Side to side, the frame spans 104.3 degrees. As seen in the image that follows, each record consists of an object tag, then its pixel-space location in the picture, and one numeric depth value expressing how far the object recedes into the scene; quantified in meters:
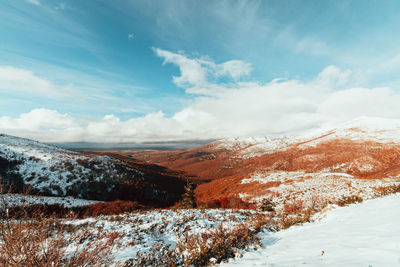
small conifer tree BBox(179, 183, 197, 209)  24.54
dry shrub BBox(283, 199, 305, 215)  19.34
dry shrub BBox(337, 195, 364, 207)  11.66
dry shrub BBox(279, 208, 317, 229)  9.64
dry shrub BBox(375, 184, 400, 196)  12.47
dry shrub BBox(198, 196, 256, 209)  24.53
